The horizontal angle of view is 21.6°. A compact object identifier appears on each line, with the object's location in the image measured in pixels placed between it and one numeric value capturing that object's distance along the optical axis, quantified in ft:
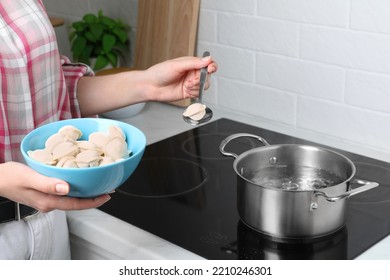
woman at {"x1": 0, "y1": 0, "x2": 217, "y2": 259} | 5.22
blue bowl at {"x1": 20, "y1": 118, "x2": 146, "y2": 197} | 4.56
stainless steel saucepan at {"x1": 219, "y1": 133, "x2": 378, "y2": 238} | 5.00
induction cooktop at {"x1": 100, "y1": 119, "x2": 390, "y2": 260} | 5.14
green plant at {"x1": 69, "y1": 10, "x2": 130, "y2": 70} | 7.31
